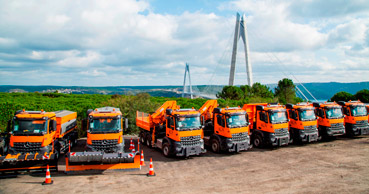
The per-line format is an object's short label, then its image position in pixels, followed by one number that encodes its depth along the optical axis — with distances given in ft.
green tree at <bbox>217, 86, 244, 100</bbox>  156.04
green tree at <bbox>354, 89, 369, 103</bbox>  123.31
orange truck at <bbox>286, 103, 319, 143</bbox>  56.70
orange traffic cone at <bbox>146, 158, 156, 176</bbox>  38.06
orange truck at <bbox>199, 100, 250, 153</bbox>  49.69
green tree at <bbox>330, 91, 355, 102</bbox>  133.86
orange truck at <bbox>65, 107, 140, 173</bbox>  37.70
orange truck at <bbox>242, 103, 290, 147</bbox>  53.67
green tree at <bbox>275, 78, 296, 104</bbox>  157.79
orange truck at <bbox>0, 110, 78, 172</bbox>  37.19
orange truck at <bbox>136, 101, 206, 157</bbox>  46.44
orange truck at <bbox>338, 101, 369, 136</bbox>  63.10
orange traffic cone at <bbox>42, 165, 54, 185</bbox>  33.99
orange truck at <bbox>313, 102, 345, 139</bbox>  59.98
